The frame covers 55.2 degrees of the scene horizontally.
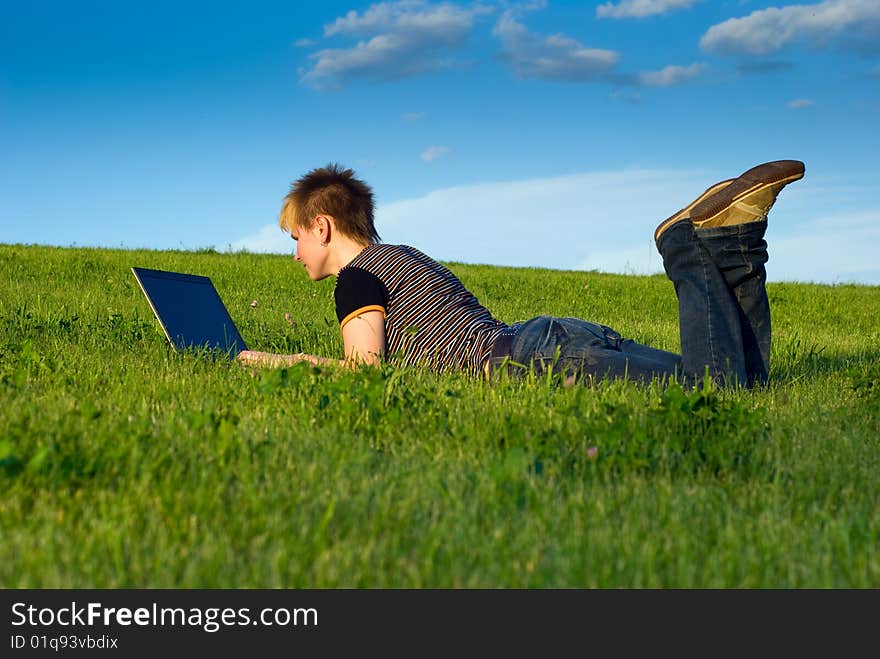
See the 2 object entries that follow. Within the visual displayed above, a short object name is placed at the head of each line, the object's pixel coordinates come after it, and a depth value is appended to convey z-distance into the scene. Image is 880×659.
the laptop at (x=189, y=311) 6.17
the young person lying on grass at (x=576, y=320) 5.31
